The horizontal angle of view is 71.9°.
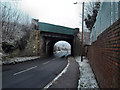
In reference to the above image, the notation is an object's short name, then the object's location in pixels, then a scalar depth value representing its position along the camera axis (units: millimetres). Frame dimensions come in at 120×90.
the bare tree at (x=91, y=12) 19234
